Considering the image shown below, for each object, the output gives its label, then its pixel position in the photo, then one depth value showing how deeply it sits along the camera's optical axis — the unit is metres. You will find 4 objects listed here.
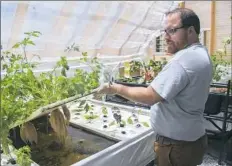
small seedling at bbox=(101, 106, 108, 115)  1.80
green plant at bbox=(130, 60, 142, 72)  3.28
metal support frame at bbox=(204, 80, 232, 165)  2.51
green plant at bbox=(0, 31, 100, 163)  0.94
